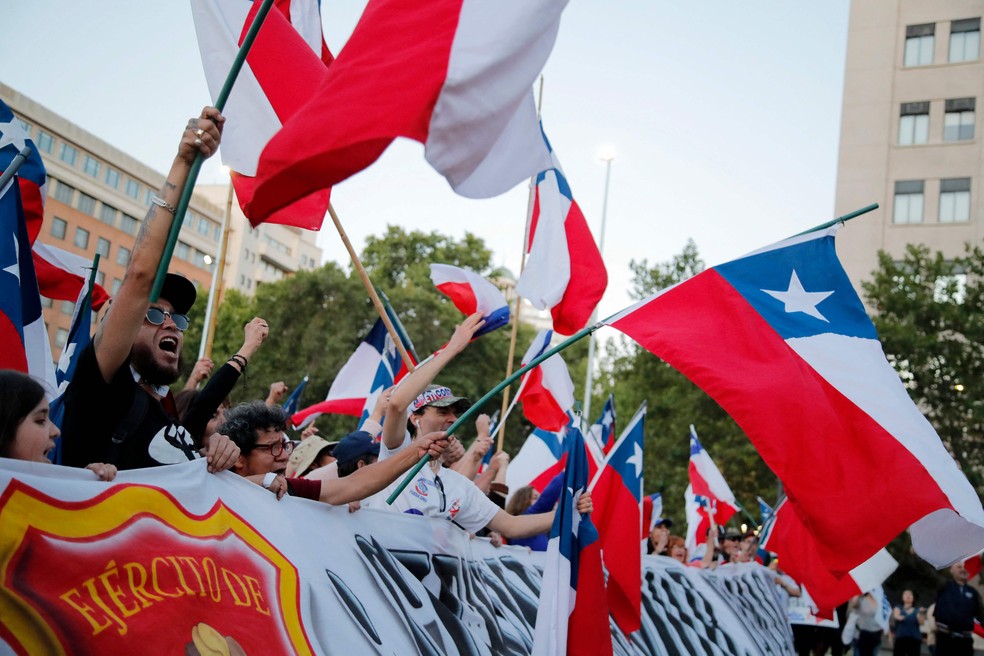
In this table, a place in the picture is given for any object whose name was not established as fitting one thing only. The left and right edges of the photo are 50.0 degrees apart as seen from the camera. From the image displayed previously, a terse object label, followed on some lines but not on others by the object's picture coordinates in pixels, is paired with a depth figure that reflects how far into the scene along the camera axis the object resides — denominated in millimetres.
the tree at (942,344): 26625
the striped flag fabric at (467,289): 7285
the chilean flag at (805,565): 8175
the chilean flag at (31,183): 5977
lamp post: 32188
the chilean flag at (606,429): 11375
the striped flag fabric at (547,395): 9500
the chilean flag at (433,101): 3219
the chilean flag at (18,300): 5211
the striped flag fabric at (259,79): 5180
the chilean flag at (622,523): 6266
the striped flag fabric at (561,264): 7184
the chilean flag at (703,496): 13305
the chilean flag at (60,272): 7324
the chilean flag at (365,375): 9805
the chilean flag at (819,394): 4926
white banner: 2715
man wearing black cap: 3117
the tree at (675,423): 29688
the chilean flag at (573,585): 5023
